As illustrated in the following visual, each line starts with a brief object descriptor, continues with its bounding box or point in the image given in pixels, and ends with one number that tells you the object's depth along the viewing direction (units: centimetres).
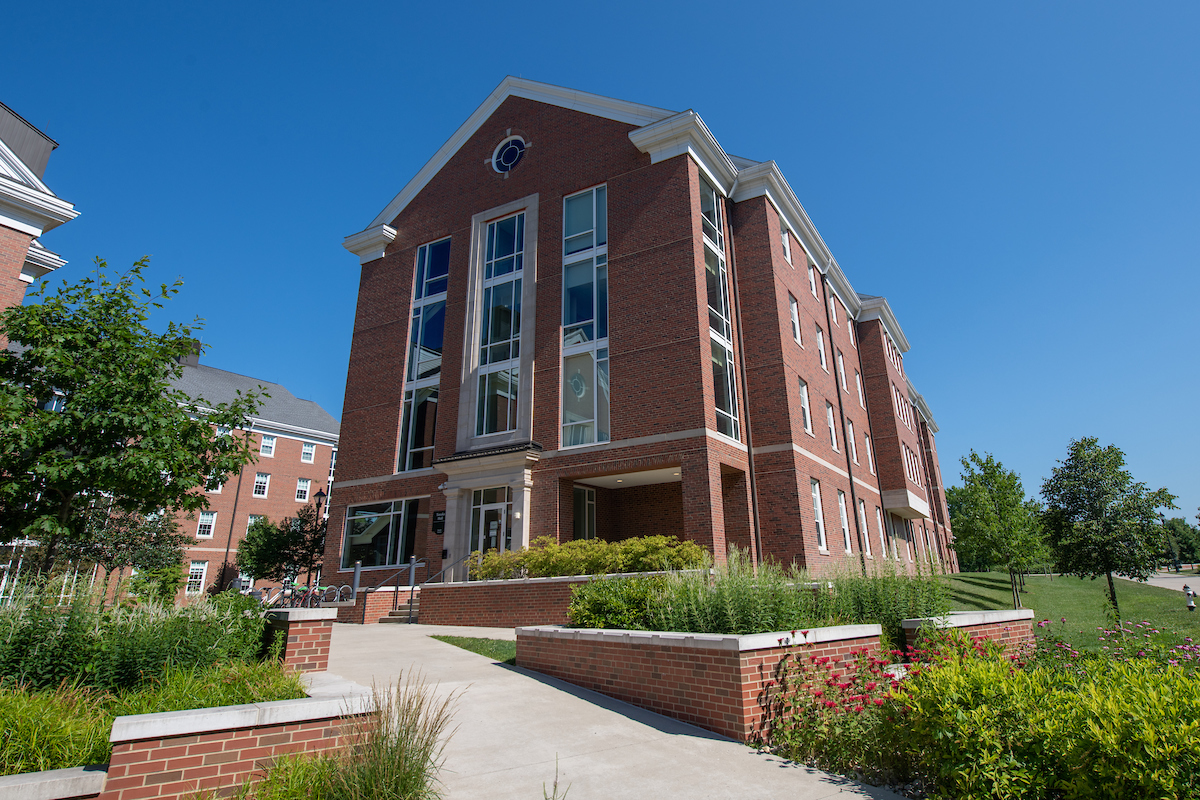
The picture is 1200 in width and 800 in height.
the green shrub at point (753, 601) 782
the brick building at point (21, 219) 1528
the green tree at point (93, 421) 948
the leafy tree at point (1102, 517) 2250
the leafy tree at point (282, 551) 3306
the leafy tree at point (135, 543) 2541
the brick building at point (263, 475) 3859
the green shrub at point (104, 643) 554
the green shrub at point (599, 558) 1417
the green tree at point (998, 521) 2503
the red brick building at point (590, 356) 1820
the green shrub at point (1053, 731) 368
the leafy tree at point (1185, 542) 10369
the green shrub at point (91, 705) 440
